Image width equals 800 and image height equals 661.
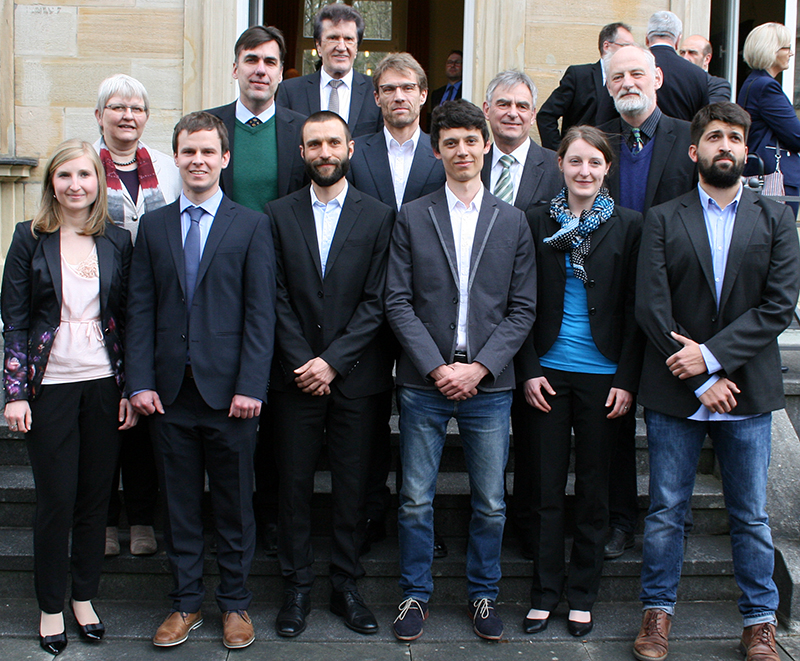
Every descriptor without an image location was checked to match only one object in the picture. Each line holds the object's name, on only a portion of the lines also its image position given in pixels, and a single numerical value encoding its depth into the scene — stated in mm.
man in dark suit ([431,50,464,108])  7902
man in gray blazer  3246
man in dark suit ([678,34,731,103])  5293
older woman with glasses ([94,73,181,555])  3508
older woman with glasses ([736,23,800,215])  4848
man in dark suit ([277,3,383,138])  4125
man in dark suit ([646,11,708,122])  4297
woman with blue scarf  3275
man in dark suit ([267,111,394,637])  3309
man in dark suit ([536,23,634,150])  4742
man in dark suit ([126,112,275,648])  3184
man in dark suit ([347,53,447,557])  3656
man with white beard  3617
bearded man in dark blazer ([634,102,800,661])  3053
